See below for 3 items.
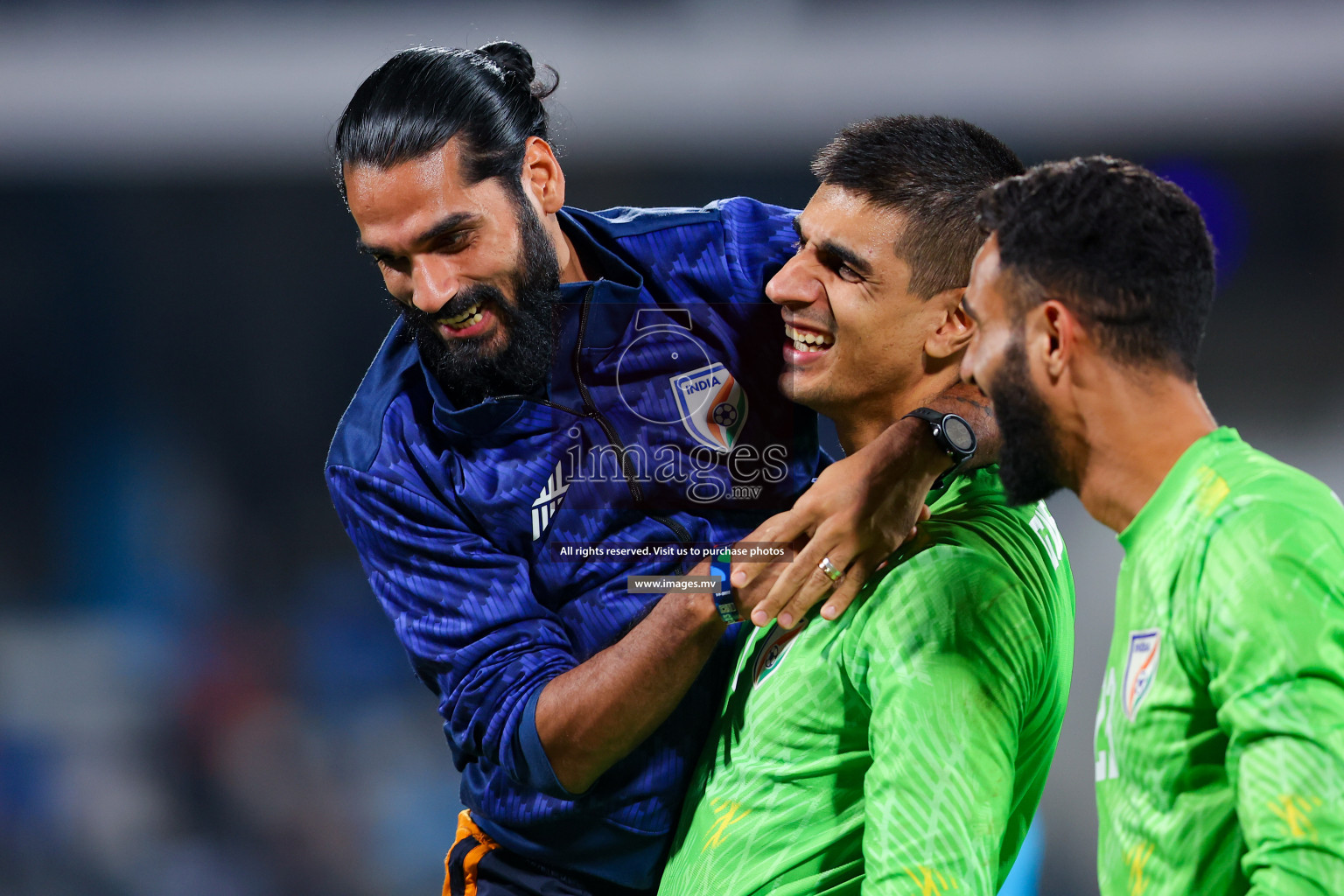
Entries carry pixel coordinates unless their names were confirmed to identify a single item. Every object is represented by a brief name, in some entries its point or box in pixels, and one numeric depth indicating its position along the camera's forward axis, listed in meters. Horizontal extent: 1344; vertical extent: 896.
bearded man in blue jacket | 10.49
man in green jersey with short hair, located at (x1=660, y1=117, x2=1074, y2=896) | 10.28
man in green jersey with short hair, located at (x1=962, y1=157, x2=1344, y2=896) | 10.06
